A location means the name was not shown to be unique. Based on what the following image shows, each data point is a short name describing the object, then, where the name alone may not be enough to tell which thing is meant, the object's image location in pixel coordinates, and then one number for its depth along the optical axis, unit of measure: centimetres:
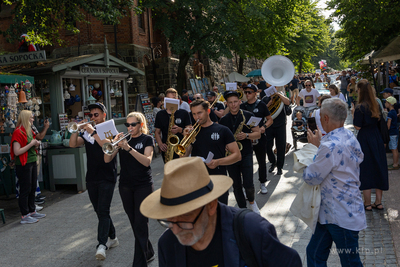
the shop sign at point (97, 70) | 1028
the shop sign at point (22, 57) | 873
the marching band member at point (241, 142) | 581
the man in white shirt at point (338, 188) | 327
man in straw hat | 191
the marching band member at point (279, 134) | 880
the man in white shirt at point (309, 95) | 1109
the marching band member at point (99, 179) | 485
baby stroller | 1118
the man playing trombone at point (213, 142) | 485
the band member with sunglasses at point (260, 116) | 711
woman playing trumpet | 438
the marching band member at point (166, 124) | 714
